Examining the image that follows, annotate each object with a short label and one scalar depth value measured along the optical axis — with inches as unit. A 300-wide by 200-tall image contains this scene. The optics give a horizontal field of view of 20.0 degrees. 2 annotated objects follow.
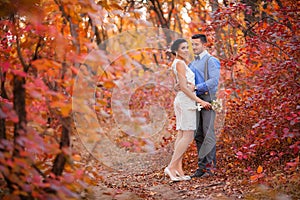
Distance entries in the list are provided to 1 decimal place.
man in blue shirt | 419.3
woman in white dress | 413.6
